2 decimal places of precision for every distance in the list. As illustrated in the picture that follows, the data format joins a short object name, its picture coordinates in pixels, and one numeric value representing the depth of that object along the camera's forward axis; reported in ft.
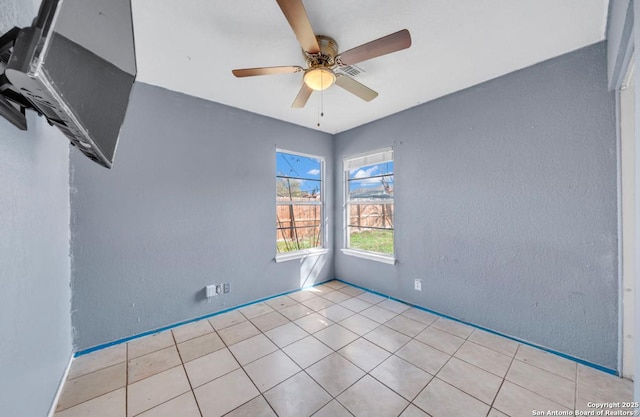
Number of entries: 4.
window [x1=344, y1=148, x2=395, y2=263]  10.91
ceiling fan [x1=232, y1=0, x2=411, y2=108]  4.25
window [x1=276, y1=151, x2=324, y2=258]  11.29
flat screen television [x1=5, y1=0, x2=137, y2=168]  1.85
